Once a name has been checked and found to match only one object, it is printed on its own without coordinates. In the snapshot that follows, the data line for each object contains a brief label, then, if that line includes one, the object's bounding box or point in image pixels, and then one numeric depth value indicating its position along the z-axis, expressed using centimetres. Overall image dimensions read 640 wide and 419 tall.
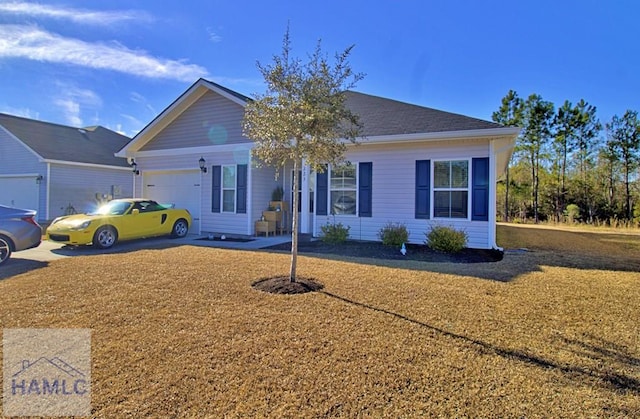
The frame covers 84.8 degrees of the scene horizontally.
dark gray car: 707
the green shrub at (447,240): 850
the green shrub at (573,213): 2182
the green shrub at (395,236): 928
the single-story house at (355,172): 910
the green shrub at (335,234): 986
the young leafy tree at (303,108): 502
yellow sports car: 867
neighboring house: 1638
